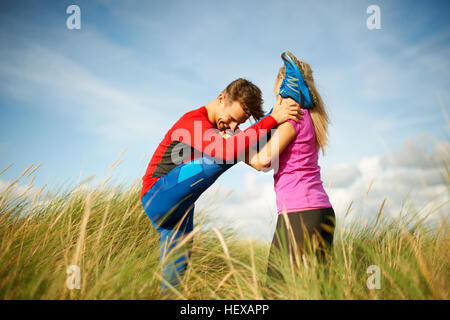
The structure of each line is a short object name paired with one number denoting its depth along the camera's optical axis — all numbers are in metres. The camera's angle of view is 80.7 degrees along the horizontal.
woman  1.85
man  1.97
